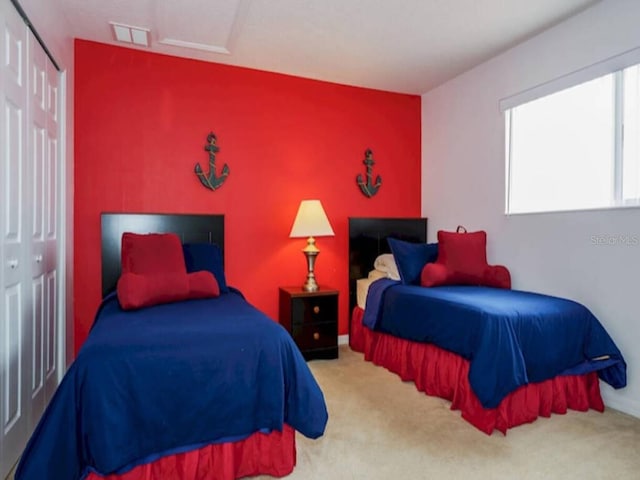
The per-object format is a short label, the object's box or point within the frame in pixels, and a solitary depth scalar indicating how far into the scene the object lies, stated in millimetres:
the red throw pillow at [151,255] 2349
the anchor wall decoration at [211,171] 3230
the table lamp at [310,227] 3230
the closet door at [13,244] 1639
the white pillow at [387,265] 3365
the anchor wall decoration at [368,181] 3828
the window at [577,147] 2383
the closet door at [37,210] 1978
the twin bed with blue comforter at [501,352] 2062
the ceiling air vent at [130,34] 2712
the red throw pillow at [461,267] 2979
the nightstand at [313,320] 3164
